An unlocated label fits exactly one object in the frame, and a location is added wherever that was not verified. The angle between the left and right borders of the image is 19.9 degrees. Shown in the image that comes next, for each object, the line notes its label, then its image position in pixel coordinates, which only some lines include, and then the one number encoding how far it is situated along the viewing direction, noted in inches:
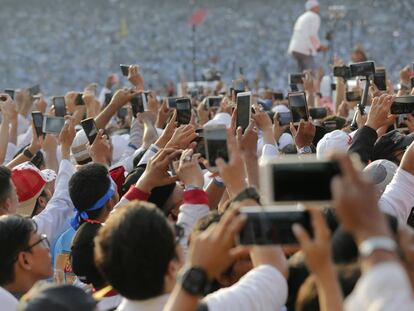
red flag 1049.8
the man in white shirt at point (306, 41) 657.0
